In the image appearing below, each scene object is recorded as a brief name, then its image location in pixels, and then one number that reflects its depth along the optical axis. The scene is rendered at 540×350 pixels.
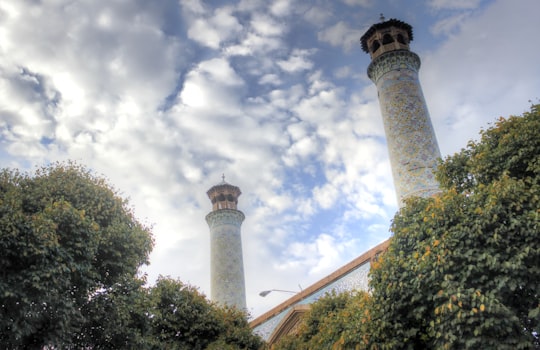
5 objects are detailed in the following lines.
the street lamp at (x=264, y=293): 19.86
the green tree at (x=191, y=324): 14.63
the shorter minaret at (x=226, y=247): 25.50
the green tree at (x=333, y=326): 9.01
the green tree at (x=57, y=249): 8.48
